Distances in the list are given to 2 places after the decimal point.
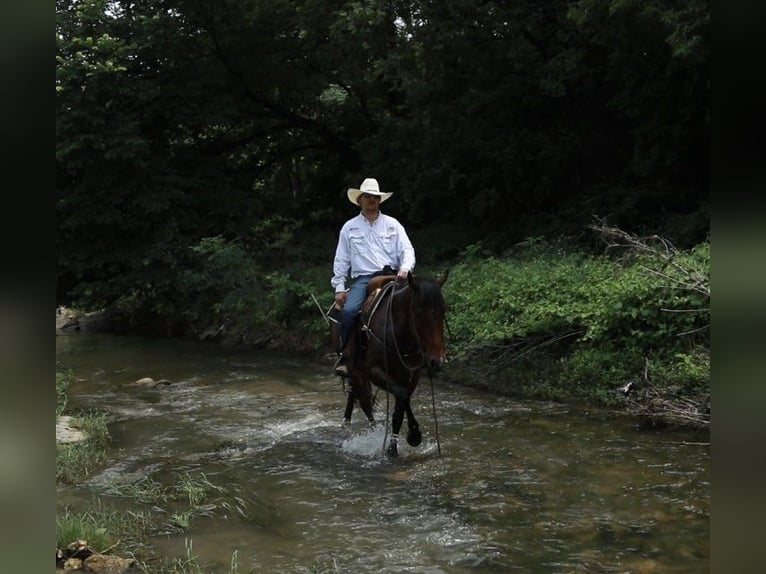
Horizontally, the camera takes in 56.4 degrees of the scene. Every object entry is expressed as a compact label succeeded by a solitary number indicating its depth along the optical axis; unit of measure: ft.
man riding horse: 26.58
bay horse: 22.77
